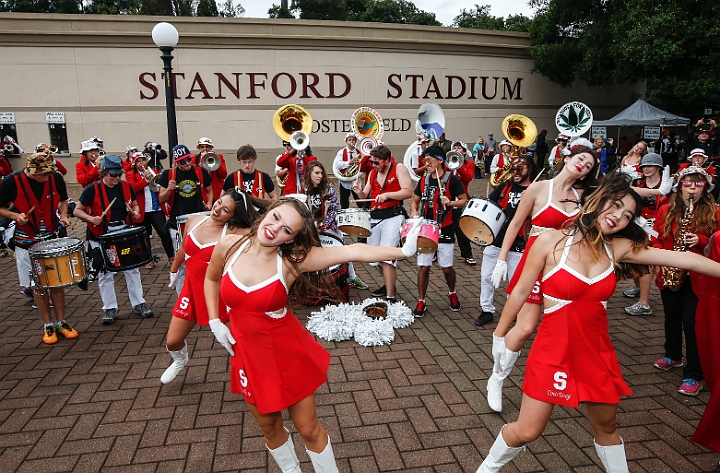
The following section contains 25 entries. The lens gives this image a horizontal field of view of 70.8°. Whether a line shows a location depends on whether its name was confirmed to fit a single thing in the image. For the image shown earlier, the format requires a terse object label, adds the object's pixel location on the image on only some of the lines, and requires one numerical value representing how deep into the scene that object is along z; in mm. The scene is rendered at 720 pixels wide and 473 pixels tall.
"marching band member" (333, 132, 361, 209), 8812
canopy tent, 17469
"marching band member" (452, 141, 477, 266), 7992
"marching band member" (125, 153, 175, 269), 7465
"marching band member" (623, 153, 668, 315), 6242
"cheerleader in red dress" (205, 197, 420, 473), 2812
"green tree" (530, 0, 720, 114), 15430
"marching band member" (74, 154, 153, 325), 6078
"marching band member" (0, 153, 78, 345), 5609
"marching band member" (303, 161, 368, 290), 6688
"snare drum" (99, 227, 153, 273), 5727
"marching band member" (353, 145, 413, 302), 6453
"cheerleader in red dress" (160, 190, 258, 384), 3889
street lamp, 7953
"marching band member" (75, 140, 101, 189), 7980
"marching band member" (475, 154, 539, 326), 5520
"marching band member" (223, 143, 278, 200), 7652
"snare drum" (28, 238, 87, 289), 5301
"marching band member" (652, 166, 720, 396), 4293
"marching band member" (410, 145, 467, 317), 6145
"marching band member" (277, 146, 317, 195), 8312
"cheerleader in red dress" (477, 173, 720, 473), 2771
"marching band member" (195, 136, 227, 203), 8430
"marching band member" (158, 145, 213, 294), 7125
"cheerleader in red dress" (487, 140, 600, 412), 4223
